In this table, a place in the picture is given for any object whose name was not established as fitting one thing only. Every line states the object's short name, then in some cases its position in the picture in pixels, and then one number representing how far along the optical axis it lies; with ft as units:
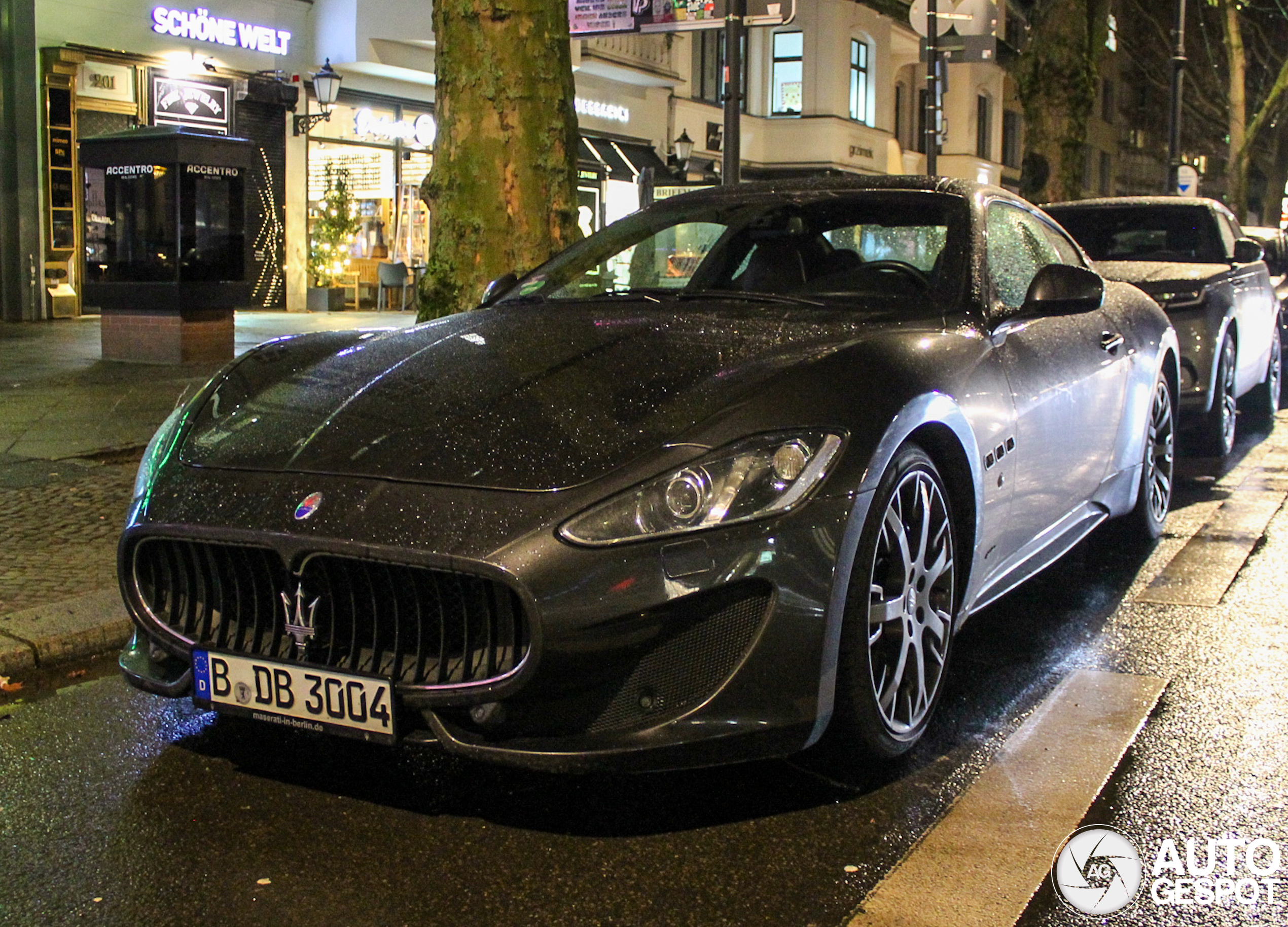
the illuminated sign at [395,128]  73.61
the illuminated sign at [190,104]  61.62
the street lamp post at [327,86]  67.05
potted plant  72.23
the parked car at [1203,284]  26.35
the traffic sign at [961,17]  57.31
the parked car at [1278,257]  38.52
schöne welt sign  61.05
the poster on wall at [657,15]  33.58
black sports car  9.64
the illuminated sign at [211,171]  40.81
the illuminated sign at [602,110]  86.33
